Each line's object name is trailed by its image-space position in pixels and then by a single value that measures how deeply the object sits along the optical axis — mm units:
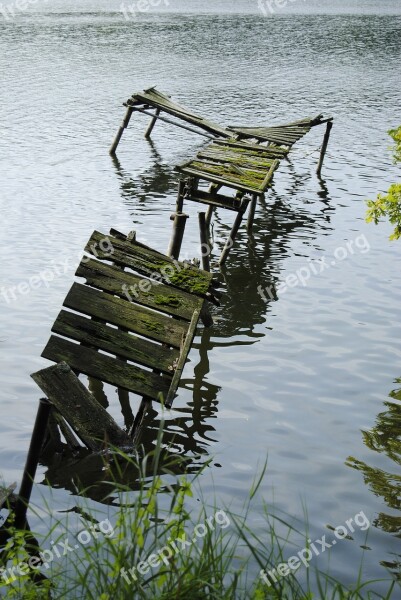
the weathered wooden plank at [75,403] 8688
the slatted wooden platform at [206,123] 21359
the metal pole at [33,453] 7031
